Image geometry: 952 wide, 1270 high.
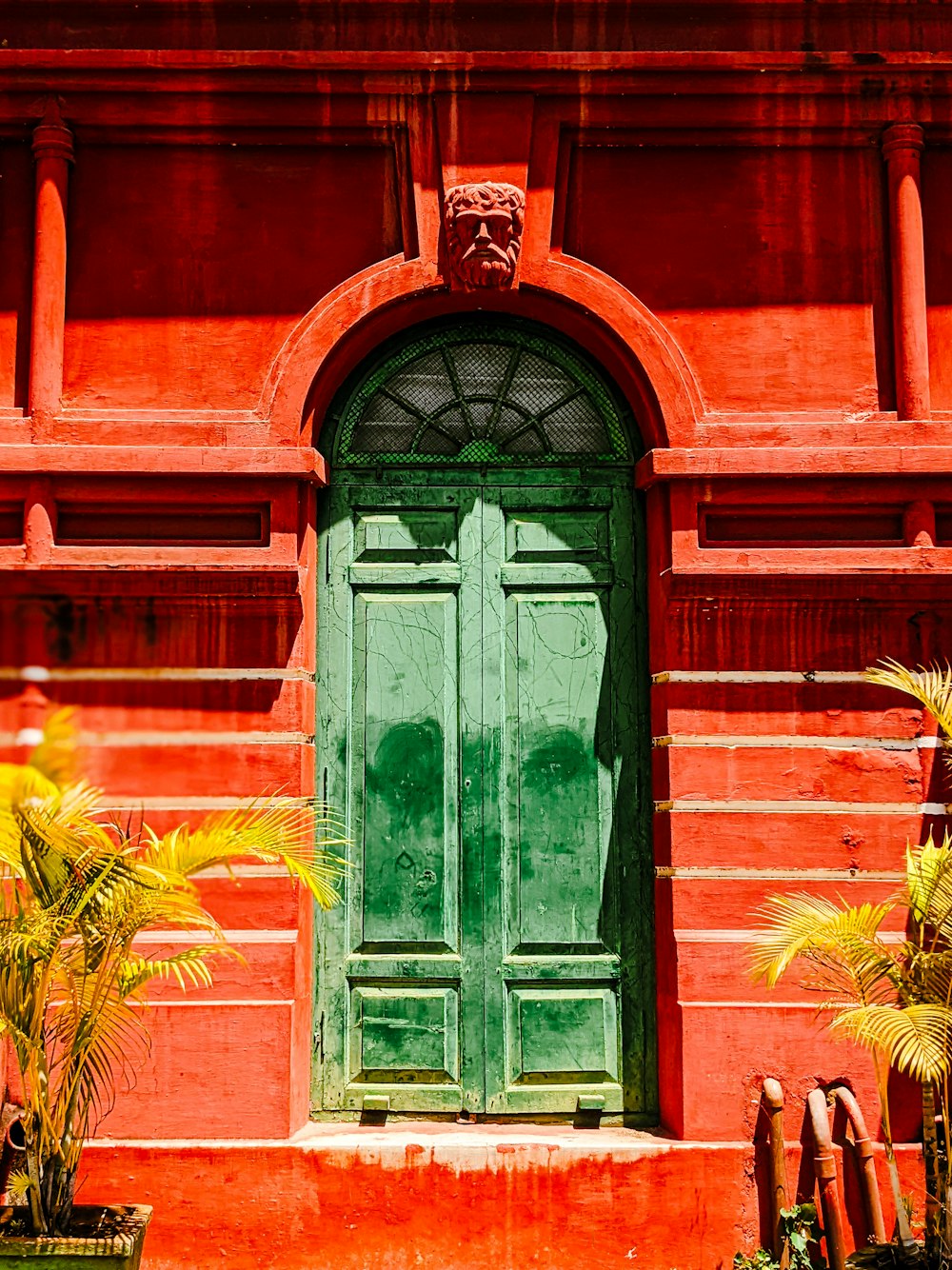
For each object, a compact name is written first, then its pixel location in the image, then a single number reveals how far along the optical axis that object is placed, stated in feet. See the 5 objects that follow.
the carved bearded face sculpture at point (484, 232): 21.79
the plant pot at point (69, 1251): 15.90
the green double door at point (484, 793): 21.50
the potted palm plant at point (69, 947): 16.28
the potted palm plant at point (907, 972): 16.57
